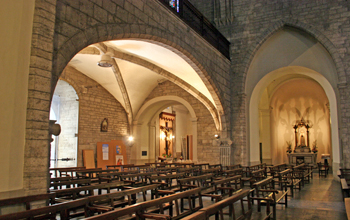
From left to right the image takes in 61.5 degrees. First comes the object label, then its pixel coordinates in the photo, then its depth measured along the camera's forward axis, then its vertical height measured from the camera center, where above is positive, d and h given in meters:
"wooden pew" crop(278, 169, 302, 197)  7.11 -0.84
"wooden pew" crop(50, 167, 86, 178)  8.38 -0.74
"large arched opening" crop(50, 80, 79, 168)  11.55 +0.60
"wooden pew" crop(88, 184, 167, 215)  3.56 -0.77
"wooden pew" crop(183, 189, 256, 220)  2.69 -0.67
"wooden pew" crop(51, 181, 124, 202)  4.30 -0.68
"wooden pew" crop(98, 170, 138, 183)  6.54 -0.71
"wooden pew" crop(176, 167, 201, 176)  8.43 -0.80
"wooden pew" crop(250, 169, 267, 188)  6.69 -0.86
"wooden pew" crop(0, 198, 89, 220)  2.70 -0.66
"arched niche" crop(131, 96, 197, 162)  14.42 +0.94
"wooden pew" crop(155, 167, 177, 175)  8.48 -0.74
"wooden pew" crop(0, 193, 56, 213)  3.36 -0.66
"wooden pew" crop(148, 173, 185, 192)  5.81 -0.72
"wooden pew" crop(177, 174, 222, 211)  5.39 -0.68
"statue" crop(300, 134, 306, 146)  17.87 +0.17
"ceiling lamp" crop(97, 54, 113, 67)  9.20 +2.60
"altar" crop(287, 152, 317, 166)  16.67 -0.87
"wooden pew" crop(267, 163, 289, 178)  11.49 -0.93
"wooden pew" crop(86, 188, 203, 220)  2.67 -0.67
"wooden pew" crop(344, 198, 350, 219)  3.15 -0.73
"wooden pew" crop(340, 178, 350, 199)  5.35 -0.85
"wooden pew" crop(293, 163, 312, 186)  9.27 -0.95
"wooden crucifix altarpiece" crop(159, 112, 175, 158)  17.73 +0.54
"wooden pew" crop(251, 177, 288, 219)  4.59 -0.98
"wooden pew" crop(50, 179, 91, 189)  5.33 -0.70
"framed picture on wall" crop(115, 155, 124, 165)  13.32 -0.70
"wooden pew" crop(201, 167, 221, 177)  7.98 -0.75
